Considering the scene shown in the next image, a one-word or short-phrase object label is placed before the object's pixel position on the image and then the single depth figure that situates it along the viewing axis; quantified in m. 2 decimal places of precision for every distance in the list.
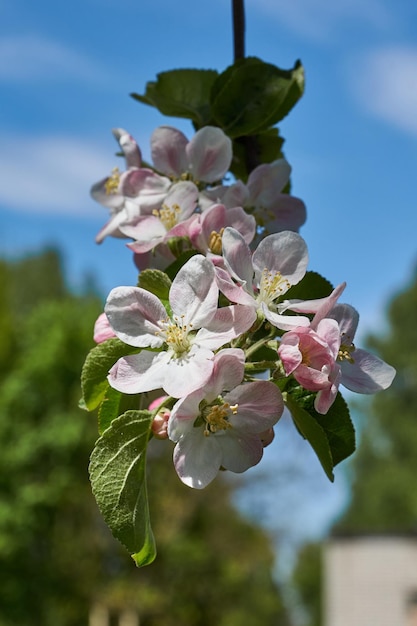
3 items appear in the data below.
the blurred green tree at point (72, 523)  10.61
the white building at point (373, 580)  10.61
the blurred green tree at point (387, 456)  20.52
